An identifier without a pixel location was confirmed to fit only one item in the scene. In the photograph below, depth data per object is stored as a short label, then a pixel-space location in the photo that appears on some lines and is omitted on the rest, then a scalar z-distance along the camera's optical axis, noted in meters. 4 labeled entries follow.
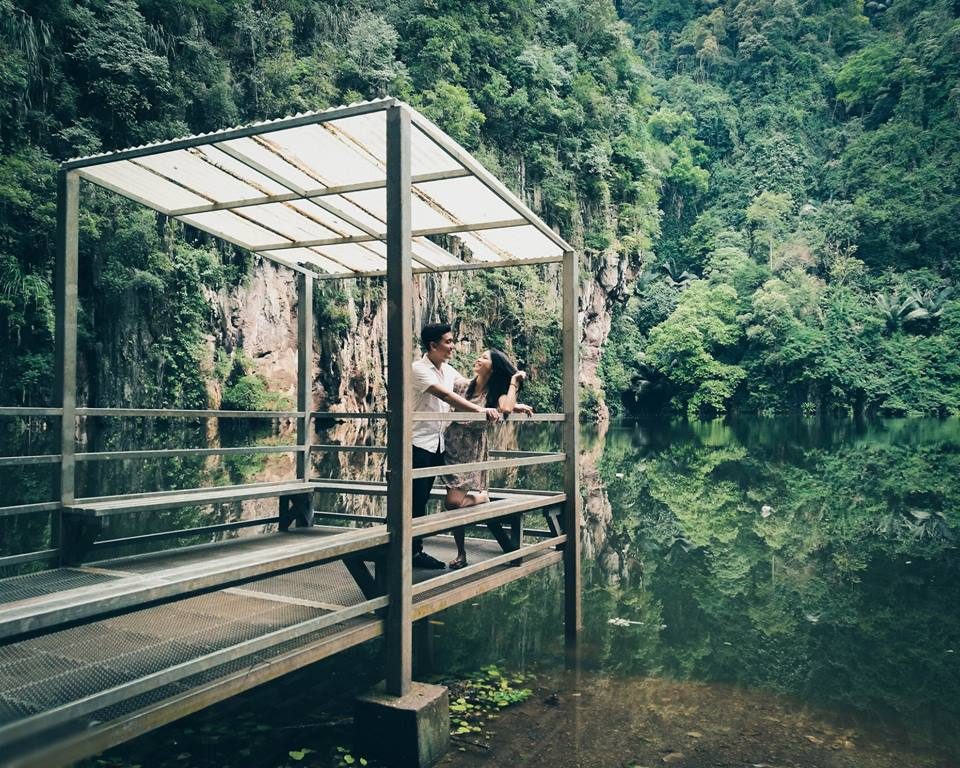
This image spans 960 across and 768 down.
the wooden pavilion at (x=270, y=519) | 3.09
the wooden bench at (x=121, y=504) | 4.64
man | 5.55
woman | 5.77
